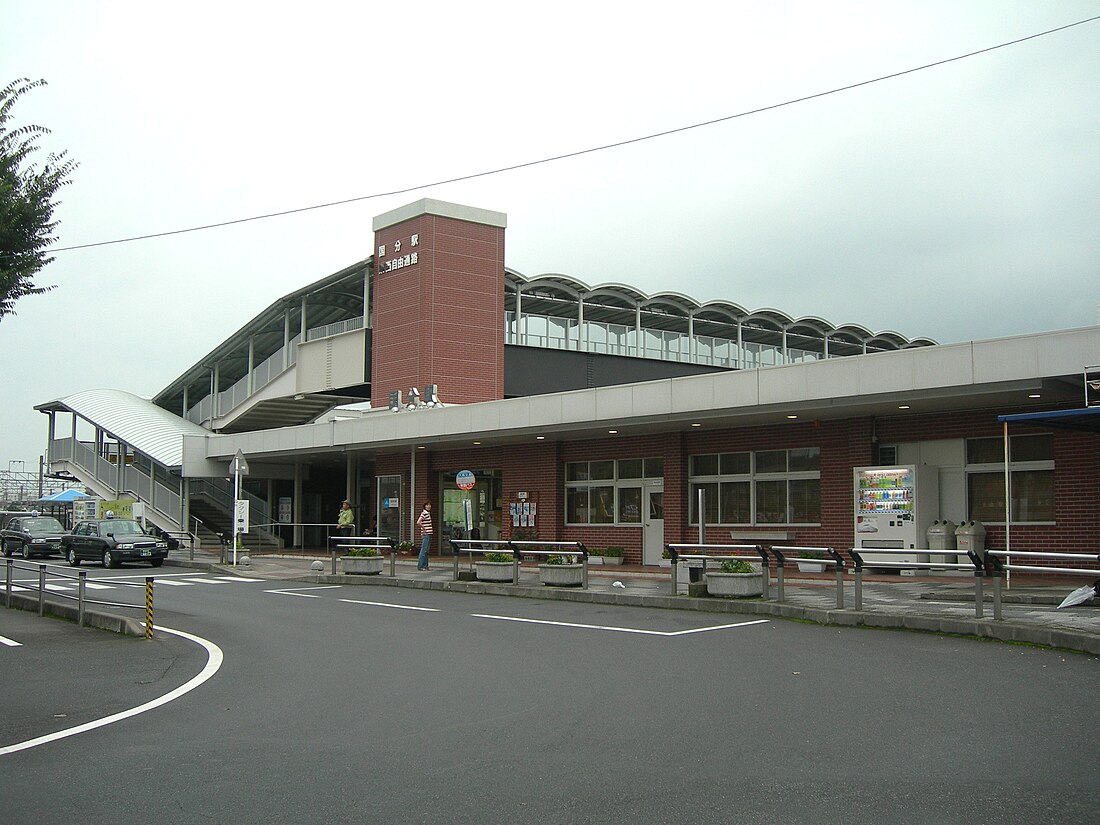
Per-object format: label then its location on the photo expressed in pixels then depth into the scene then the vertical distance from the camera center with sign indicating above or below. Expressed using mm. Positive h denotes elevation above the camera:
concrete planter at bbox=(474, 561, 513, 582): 21891 -1462
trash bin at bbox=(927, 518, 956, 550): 20359 -574
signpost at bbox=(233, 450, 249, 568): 30545 +372
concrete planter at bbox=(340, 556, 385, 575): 25219 -1570
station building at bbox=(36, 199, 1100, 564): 19797 +2074
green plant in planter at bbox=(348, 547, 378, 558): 25375 -1253
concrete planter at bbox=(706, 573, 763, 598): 17281 -1355
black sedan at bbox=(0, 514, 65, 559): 36125 -1354
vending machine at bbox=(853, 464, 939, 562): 20656 -3
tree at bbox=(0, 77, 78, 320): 13062 +3643
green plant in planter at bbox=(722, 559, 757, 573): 17531 -1065
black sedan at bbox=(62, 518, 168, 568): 31250 -1384
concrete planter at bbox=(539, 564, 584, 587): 20580 -1451
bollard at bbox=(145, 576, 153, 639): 14352 -1572
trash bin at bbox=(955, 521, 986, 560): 20094 -582
